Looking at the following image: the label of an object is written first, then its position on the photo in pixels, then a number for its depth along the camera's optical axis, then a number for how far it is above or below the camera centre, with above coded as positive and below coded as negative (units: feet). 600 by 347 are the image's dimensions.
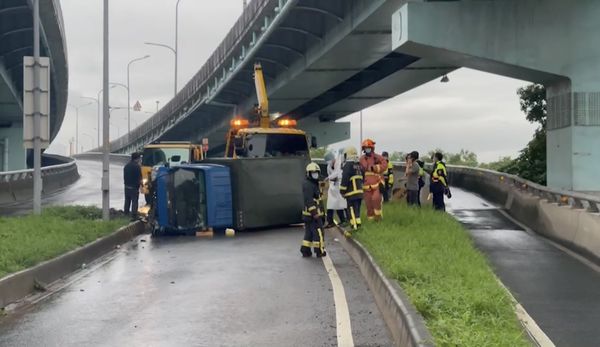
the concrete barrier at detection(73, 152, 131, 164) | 204.23 -0.31
